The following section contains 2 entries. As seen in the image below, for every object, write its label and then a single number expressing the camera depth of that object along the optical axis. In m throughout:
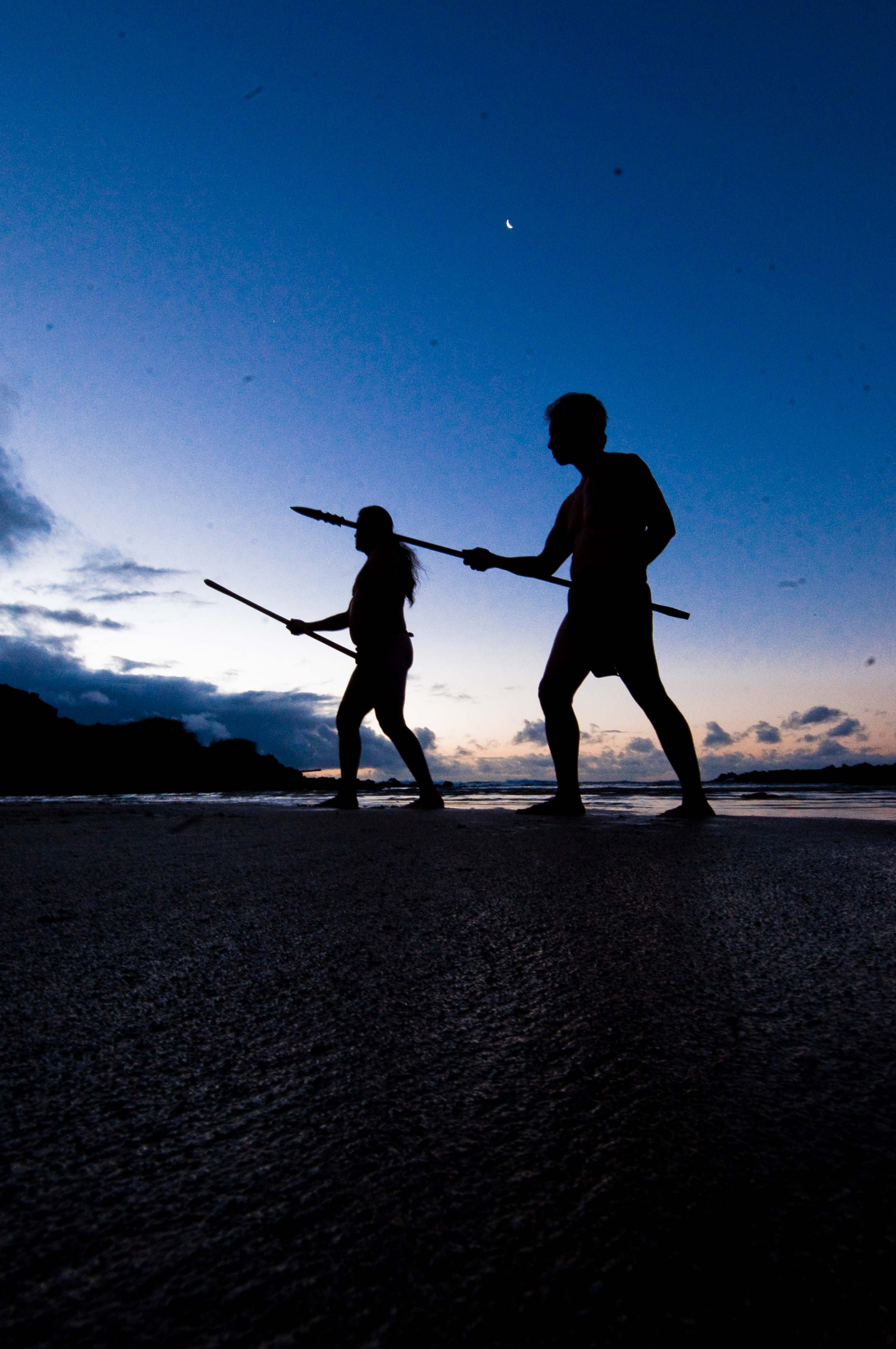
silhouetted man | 4.28
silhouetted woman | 5.71
